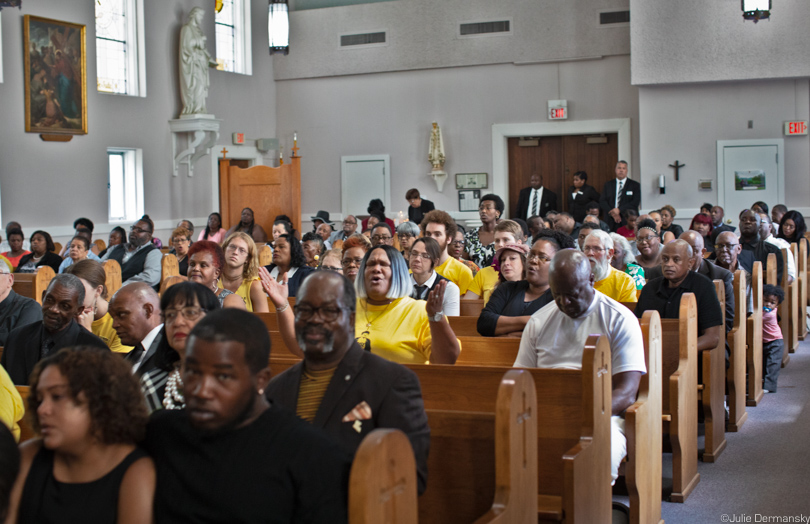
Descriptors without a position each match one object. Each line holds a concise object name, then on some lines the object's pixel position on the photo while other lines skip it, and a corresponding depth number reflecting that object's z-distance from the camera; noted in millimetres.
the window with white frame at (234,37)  14750
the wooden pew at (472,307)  5504
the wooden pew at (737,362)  5324
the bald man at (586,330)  3453
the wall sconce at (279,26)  12148
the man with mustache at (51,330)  3545
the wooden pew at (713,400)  4730
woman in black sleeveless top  1758
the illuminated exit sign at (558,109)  13734
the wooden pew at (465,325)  4684
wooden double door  13922
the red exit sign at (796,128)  12195
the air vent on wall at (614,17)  13250
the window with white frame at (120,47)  12758
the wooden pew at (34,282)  6398
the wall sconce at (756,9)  10594
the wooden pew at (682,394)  4148
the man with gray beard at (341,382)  2162
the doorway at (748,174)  12445
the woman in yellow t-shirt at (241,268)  5246
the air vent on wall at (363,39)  14695
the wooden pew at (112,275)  7384
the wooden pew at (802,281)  8430
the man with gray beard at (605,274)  5236
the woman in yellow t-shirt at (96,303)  3922
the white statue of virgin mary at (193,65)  13406
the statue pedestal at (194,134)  13406
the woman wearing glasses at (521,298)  4316
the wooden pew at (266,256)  9289
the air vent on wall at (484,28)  13984
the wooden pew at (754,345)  5984
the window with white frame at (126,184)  13125
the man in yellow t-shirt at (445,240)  6094
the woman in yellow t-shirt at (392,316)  3516
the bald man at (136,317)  3225
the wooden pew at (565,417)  2855
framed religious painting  11492
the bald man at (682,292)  4715
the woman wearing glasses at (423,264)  5258
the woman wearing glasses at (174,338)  2531
